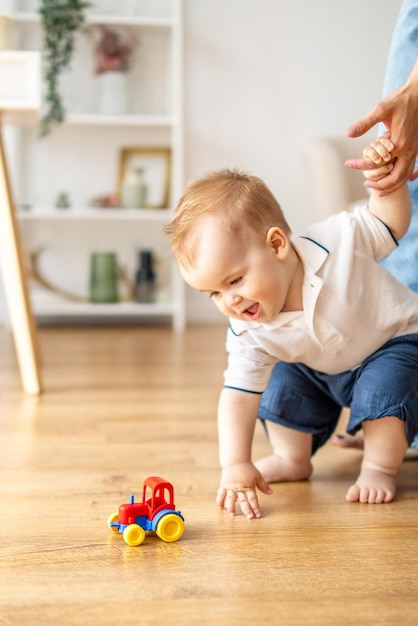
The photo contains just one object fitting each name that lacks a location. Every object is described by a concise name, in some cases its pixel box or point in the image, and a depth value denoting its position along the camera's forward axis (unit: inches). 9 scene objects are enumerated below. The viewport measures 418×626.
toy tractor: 37.7
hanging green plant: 124.3
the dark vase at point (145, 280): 131.1
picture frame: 136.1
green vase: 129.2
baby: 41.4
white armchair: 116.0
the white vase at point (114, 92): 129.9
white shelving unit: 132.8
